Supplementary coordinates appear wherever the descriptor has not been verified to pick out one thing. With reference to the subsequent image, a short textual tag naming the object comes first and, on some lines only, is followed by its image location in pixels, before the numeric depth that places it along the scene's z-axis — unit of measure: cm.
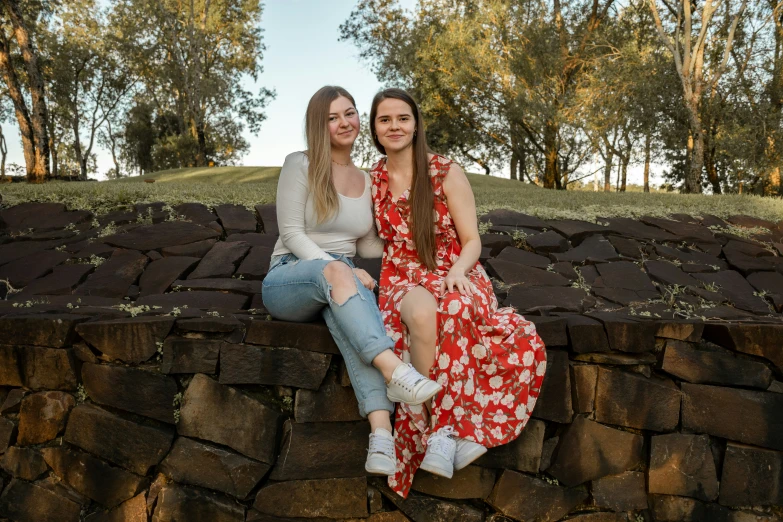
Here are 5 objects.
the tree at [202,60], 2120
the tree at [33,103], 995
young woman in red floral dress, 262
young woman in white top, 249
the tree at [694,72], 1227
